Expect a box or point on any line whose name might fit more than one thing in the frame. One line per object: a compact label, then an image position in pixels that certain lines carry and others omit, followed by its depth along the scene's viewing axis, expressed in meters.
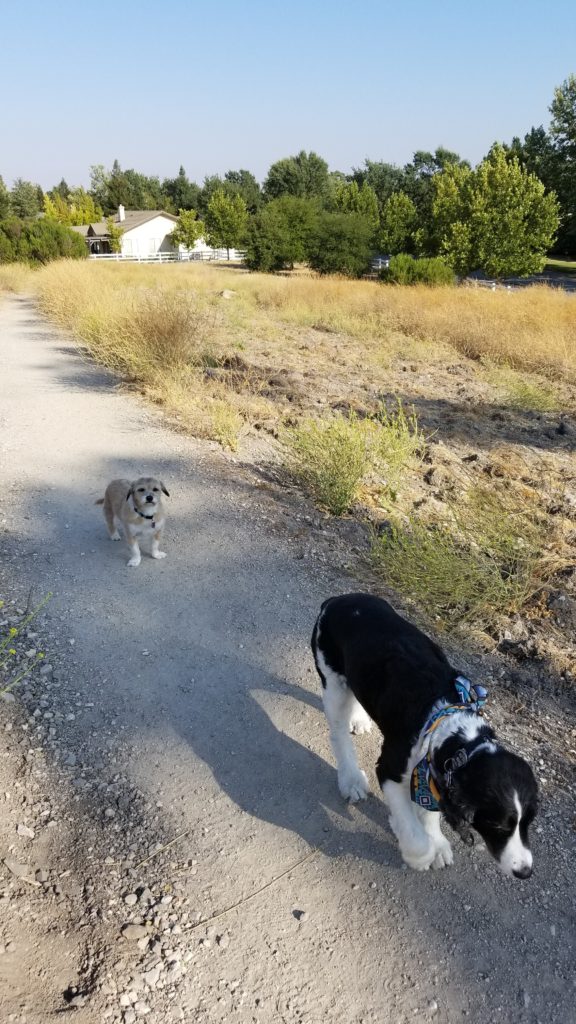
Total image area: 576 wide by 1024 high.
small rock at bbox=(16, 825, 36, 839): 2.72
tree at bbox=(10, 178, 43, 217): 72.94
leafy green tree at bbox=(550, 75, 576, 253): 39.00
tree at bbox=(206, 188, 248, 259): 57.12
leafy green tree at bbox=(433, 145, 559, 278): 29.42
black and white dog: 1.99
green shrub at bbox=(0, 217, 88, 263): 32.06
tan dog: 4.78
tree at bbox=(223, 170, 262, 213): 74.94
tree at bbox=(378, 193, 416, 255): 41.66
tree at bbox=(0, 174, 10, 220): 57.72
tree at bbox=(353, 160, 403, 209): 67.12
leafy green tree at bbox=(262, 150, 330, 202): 71.81
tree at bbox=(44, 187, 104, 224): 73.50
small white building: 67.75
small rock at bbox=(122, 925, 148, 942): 2.36
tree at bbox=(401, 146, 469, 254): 57.56
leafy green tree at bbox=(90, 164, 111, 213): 96.62
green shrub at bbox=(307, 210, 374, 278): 38.06
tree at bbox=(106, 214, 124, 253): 63.09
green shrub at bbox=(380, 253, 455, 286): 26.05
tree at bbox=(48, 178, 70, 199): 102.62
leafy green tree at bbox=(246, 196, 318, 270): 41.25
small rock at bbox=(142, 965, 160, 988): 2.22
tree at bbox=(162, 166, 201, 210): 90.88
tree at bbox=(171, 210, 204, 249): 62.56
